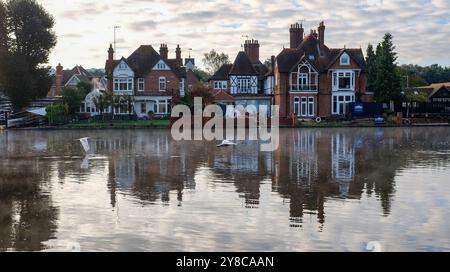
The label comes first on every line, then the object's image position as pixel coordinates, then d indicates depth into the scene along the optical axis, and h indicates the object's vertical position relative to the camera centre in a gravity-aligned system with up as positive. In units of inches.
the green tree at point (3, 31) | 2057.1 +289.4
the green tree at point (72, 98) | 2108.8 +44.9
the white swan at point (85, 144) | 1022.4 -62.1
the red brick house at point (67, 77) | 3285.9 +199.2
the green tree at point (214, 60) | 4217.5 +367.6
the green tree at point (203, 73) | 4329.2 +286.8
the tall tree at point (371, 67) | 2605.8 +193.7
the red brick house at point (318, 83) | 2245.3 +102.7
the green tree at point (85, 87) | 2260.1 +95.2
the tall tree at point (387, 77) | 2253.9 +125.5
